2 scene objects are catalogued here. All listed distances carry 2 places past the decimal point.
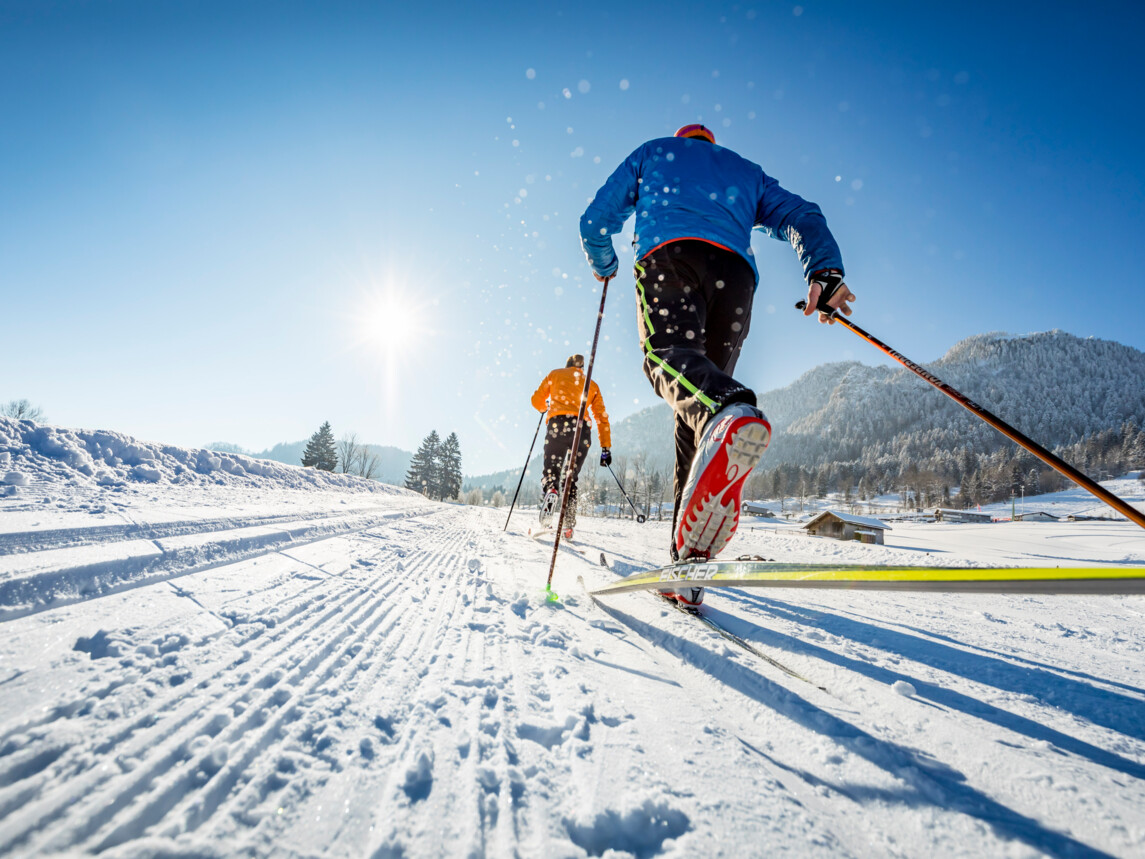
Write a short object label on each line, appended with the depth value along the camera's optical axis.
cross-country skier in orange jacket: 5.70
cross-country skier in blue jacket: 1.55
